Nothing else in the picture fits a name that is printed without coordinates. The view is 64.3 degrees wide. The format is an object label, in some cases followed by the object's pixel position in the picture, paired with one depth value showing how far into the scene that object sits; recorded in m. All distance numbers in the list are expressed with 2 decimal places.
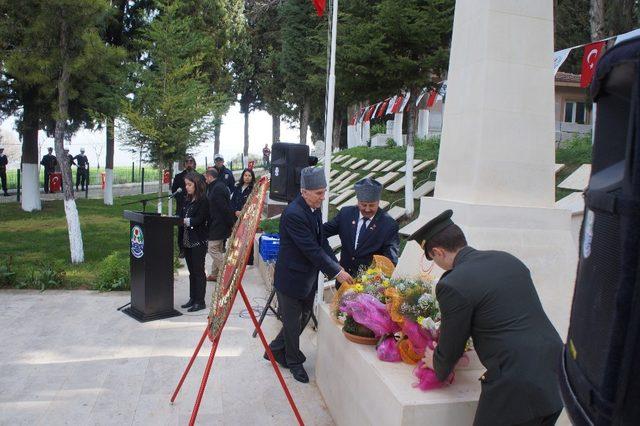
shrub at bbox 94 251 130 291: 7.52
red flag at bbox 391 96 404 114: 18.37
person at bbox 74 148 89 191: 22.61
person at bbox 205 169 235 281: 7.13
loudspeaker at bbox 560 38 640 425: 0.93
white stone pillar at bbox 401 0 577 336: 3.51
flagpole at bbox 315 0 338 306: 5.72
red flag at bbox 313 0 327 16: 6.77
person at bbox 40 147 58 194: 21.00
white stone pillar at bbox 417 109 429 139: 22.83
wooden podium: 6.07
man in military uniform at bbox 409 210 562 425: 2.18
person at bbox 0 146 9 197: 18.69
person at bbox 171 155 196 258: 8.90
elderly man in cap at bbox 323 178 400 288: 4.52
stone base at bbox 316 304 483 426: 2.54
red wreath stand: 3.16
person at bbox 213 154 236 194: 9.99
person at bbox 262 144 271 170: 32.44
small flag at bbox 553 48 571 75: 10.54
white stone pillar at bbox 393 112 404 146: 21.11
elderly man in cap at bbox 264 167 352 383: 4.16
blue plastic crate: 7.73
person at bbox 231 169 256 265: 8.89
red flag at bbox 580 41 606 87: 9.96
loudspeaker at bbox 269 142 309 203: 6.15
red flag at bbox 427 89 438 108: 15.06
